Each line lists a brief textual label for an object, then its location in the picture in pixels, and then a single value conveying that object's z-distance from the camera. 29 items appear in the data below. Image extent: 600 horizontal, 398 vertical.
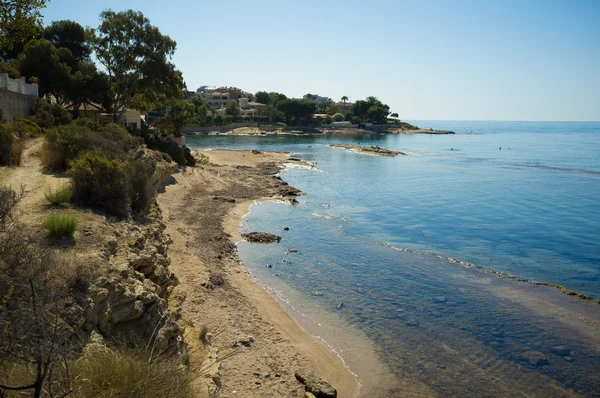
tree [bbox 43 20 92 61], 40.31
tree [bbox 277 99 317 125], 144.06
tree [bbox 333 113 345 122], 168.62
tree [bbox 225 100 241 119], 142.75
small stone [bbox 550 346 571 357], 13.48
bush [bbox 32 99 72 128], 27.38
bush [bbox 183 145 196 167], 46.84
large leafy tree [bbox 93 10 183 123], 38.31
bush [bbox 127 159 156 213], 16.16
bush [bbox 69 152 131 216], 14.02
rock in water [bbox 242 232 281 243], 24.25
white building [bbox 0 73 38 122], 25.16
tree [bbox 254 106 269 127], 143.25
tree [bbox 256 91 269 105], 181.50
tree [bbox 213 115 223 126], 130.82
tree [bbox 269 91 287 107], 155.70
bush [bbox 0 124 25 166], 17.28
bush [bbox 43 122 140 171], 18.22
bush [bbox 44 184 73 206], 12.84
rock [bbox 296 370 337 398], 10.76
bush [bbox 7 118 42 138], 22.54
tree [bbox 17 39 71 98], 33.34
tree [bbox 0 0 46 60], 11.93
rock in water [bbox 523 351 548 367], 12.95
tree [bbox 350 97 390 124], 164.00
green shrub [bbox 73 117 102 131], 26.69
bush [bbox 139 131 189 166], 42.39
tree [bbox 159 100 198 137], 51.62
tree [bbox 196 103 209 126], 122.19
